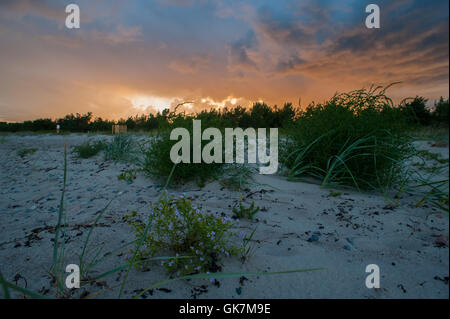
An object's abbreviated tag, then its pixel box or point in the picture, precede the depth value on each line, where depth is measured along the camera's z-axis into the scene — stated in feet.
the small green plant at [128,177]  12.02
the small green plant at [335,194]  8.12
